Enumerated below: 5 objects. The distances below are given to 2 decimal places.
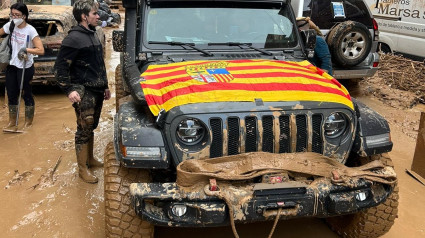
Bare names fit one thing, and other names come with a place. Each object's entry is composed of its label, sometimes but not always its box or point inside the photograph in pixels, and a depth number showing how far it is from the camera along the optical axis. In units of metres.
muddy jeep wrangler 2.79
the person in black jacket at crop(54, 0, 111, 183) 4.11
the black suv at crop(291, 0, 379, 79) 6.35
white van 8.99
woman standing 5.85
